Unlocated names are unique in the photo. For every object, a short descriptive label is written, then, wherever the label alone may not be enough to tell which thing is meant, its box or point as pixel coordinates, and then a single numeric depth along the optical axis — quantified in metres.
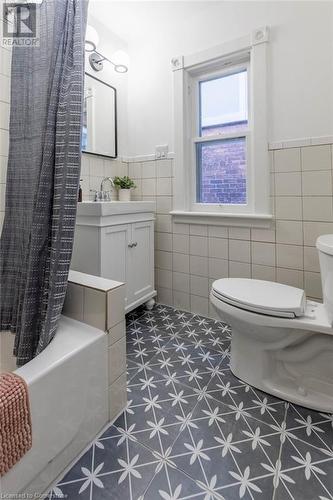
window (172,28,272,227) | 1.78
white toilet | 1.19
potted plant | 2.24
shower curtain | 0.98
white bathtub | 0.78
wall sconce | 1.89
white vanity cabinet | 1.65
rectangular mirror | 2.02
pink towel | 0.70
